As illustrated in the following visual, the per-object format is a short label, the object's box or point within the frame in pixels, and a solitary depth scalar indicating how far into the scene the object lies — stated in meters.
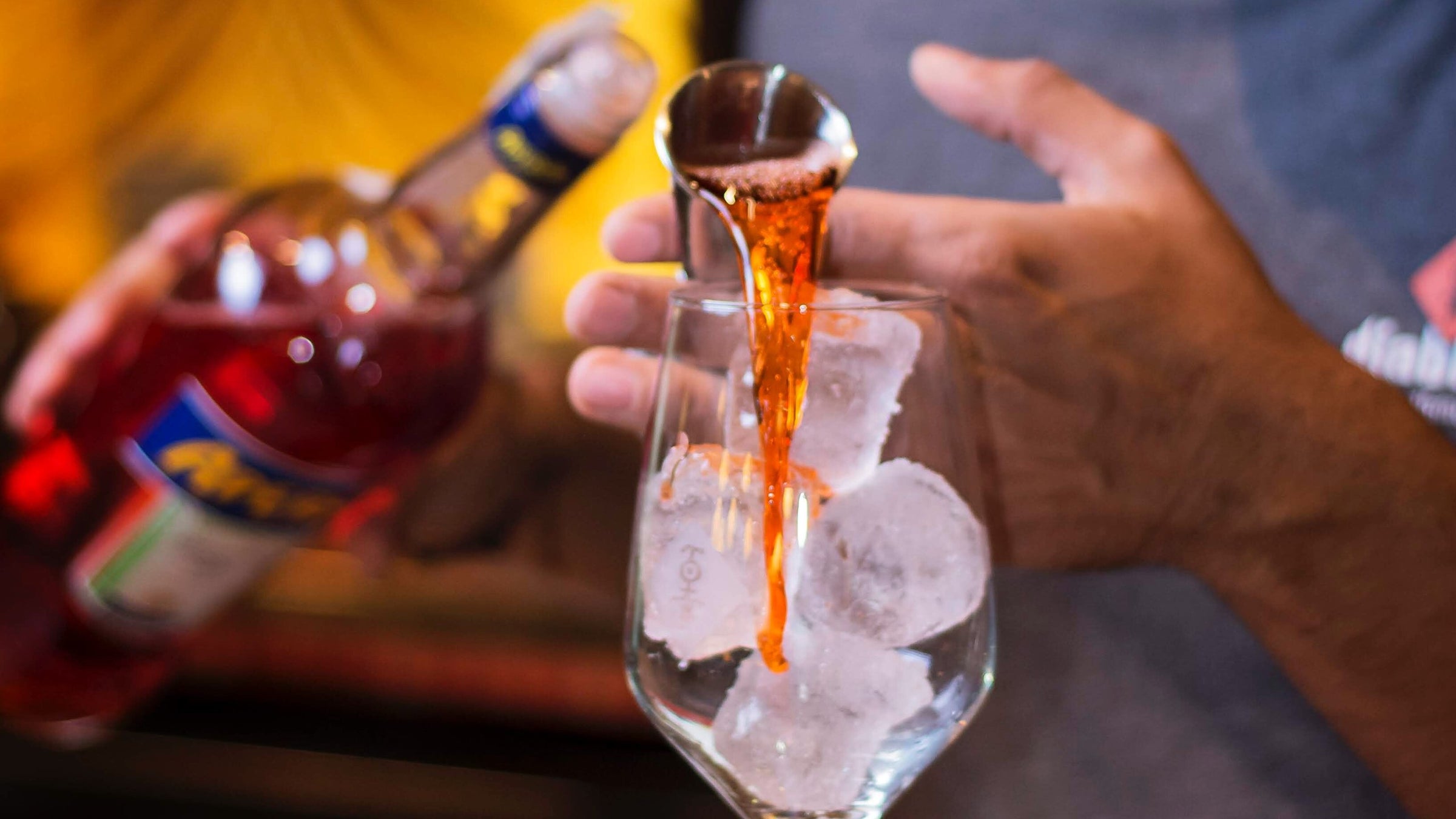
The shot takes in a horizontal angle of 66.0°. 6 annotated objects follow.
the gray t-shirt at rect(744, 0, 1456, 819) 0.86
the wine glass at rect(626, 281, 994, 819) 0.48
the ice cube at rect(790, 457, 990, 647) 0.48
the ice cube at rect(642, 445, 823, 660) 0.48
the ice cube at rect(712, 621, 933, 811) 0.48
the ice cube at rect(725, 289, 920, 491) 0.48
